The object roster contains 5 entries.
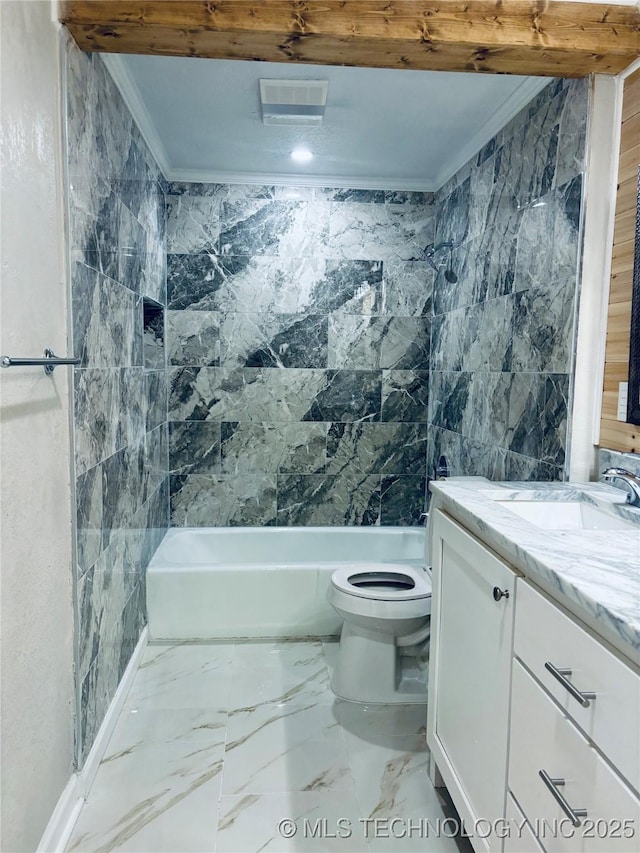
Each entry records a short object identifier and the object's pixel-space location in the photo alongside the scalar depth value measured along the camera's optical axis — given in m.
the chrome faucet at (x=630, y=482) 1.64
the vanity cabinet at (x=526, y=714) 0.90
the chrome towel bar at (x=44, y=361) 1.25
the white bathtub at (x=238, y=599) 2.95
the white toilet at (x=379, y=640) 2.35
